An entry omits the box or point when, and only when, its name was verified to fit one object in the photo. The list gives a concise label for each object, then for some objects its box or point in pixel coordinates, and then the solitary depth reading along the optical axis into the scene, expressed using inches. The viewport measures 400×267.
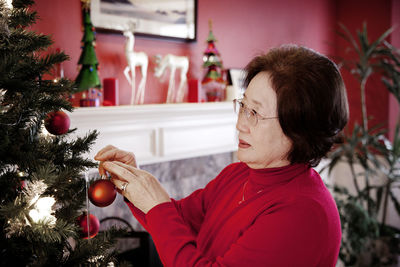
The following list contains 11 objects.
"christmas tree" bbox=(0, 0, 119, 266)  28.5
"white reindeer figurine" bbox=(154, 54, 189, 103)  90.4
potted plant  106.4
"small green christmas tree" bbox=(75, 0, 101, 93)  72.4
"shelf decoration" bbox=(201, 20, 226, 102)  97.7
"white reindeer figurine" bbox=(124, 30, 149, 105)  82.7
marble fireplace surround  75.6
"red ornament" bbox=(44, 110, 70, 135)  35.4
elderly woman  31.8
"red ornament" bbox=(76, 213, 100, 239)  36.8
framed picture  82.4
